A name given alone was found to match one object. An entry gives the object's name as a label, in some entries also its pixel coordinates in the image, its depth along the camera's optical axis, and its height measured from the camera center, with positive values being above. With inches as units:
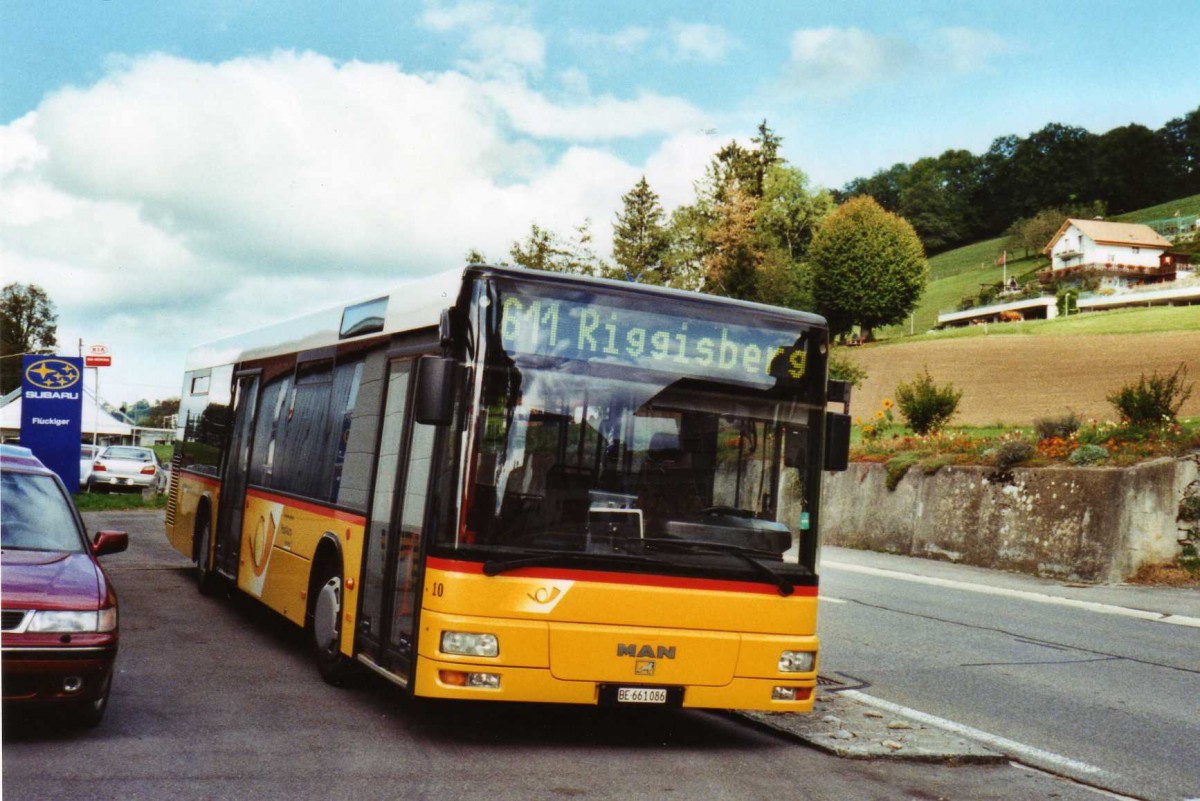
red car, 256.8 -36.0
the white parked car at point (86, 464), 1637.3 -15.8
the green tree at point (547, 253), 2282.2 +433.8
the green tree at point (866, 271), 3090.6 +611.1
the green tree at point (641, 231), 3230.8 +691.4
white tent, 1838.1 +47.1
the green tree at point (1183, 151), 5900.6 +1855.1
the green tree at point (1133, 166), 5797.2 +1745.0
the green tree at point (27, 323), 4519.4 +450.9
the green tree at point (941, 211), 5979.3 +1492.2
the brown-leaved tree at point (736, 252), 2819.9 +575.4
